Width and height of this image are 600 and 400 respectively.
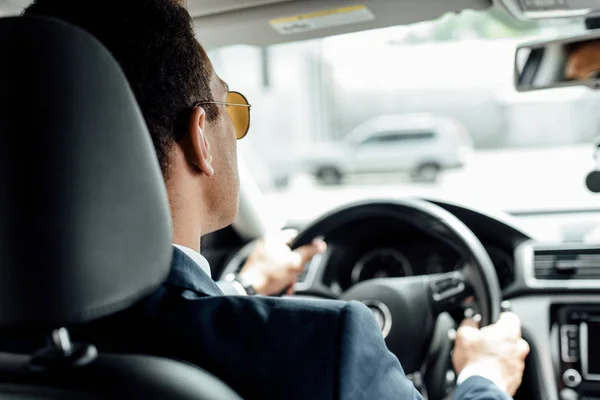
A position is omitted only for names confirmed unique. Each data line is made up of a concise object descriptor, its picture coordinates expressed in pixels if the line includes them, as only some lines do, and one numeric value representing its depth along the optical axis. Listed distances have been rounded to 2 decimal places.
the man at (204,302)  1.34
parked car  18.36
